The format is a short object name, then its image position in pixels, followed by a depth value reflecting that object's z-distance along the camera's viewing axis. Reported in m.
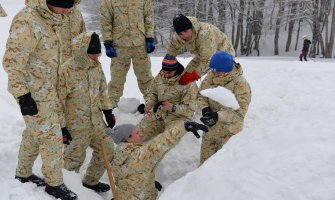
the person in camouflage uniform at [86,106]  4.04
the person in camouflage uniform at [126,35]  5.54
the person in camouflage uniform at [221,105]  4.27
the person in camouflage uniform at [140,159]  3.95
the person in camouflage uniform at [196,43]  4.86
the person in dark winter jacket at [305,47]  18.39
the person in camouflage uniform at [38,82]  3.10
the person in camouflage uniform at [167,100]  4.98
